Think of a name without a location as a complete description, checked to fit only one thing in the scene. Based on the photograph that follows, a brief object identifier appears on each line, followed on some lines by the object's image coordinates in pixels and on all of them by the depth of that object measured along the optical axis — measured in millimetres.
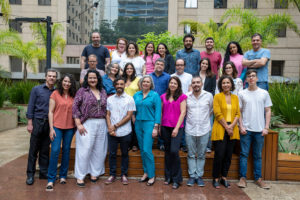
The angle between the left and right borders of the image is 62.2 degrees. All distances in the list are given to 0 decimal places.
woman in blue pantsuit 4359
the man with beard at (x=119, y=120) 4469
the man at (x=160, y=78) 5055
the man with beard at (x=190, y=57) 5656
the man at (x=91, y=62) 5344
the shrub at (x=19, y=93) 12570
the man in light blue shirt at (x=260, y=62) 5008
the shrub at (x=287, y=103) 7266
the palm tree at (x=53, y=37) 18853
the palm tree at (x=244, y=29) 13711
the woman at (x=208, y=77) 5074
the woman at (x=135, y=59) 5816
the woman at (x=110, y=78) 5074
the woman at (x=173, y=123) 4316
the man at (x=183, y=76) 5109
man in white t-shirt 4383
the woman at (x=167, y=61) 5918
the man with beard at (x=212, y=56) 5641
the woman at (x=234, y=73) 4910
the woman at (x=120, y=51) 6036
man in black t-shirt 6004
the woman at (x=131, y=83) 5047
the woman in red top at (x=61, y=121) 4305
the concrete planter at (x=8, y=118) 9406
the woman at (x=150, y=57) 5961
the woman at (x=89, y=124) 4371
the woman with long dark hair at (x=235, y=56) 5434
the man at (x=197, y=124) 4336
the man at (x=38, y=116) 4399
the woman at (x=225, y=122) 4246
